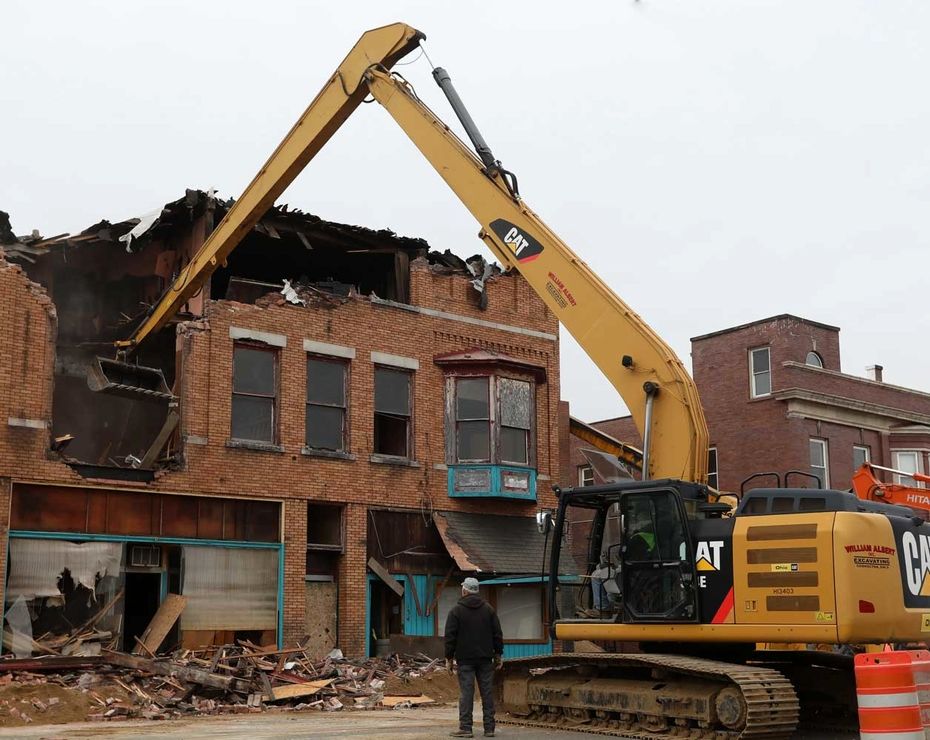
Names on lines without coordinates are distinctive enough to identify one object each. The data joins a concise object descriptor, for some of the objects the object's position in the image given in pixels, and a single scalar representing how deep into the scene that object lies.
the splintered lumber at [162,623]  20.55
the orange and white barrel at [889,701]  10.73
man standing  13.04
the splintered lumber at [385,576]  24.38
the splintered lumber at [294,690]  18.33
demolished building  20.86
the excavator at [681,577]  11.87
